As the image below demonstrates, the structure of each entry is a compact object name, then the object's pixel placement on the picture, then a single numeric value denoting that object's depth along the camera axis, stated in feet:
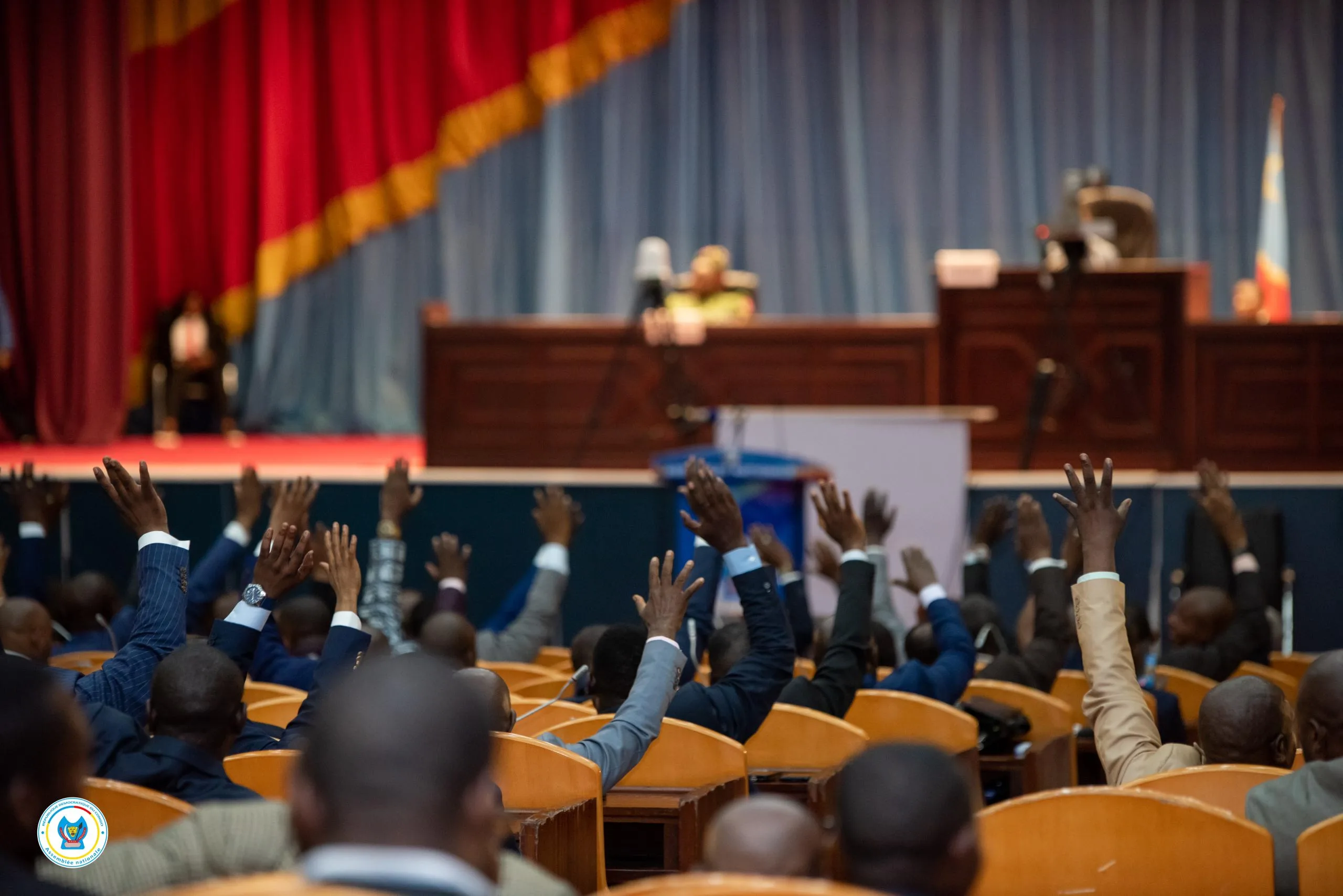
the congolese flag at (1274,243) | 66.49
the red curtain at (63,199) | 65.26
